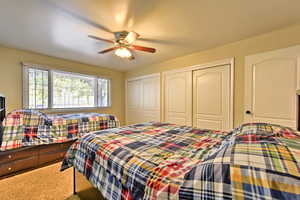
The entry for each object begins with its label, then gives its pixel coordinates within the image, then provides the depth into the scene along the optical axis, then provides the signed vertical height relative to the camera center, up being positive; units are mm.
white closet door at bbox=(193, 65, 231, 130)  2768 +31
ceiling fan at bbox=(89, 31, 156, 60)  2100 +940
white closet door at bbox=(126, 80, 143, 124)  4613 -87
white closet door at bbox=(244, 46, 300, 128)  2047 +219
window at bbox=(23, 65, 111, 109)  3178 +249
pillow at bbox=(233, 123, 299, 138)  987 -250
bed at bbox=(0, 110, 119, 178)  2051 -683
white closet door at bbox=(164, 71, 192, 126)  3346 +32
